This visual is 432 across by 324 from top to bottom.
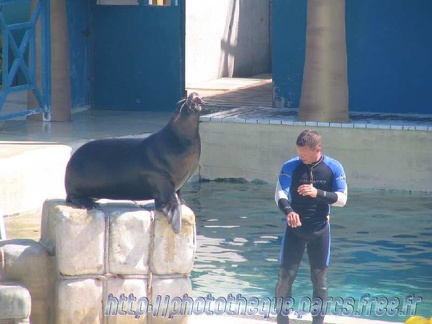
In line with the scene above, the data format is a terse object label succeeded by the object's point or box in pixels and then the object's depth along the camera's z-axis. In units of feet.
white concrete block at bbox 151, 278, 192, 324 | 43.04
